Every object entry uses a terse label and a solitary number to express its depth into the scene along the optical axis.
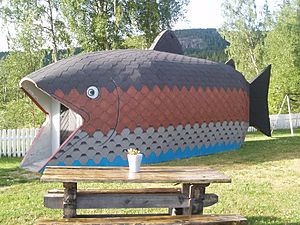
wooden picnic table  3.96
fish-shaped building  9.23
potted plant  4.36
